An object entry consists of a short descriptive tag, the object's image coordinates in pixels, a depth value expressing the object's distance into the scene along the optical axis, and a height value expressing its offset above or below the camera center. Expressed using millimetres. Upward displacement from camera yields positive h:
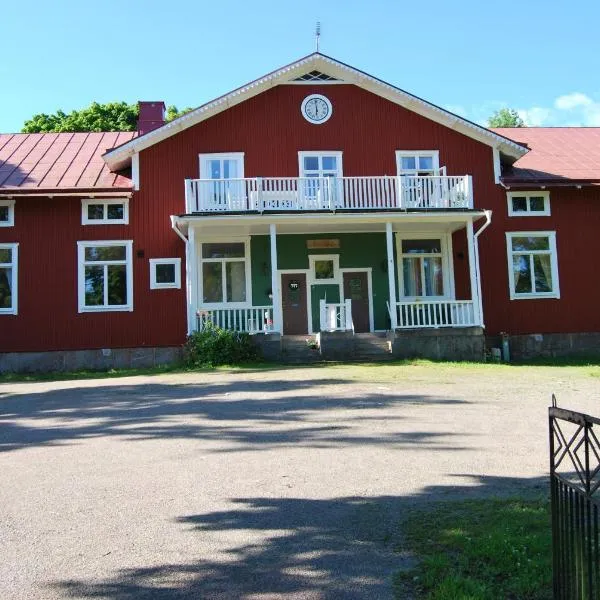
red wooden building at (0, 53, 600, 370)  17766 +3191
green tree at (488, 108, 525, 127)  50562 +17393
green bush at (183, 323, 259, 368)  16109 -232
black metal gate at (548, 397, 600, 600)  2875 -1002
